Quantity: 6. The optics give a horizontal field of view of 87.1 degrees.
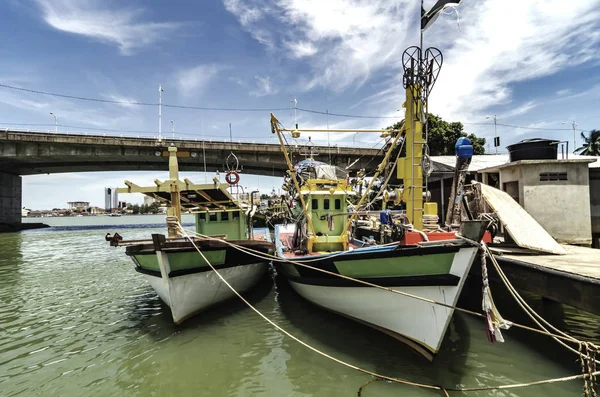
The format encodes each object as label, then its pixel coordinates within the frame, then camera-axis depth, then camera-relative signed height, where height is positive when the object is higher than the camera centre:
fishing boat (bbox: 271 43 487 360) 5.62 -1.14
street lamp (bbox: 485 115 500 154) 29.87 +5.58
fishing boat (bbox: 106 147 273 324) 7.54 -1.31
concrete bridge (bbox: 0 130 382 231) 32.84 +5.81
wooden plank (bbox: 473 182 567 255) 8.90 -0.70
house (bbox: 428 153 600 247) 11.70 +0.19
